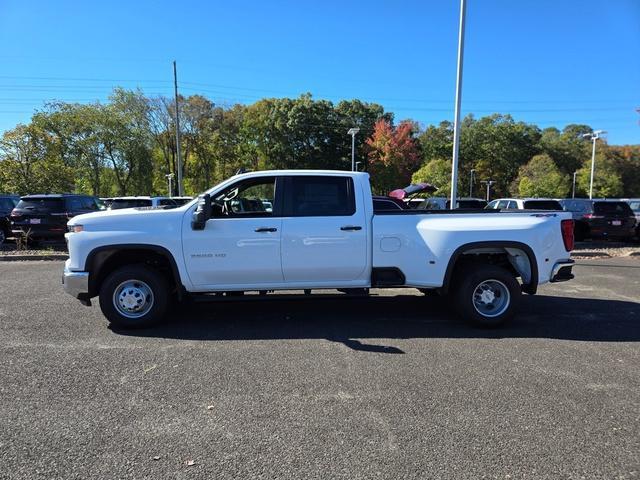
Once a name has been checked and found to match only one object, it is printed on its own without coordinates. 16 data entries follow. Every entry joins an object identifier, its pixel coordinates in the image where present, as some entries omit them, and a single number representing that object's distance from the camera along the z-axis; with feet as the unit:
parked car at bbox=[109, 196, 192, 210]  46.70
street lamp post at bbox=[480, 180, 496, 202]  235.38
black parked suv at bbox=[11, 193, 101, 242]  45.50
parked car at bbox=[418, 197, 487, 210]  63.23
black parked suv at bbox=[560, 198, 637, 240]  53.67
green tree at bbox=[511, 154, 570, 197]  198.49
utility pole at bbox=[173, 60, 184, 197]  108.88
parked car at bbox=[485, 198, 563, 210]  49.14
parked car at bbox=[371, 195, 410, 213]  44.96
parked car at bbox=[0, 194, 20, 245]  50.03
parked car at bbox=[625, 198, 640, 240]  57.52
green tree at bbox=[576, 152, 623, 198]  231.91
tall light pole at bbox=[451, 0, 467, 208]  44.80
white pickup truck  18.85
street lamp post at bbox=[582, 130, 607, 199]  122.83
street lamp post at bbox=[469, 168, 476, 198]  245.24
